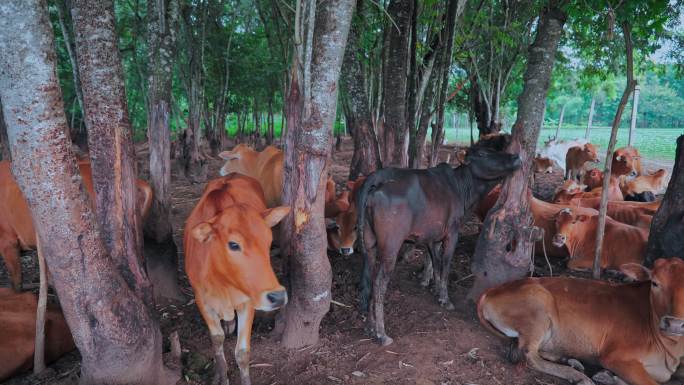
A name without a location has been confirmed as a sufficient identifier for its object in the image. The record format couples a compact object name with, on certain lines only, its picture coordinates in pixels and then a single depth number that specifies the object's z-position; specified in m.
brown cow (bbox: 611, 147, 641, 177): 11.89
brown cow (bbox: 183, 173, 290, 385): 3.38
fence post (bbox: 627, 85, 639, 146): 14.32
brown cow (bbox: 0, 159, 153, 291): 5.25
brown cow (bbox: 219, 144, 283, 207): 7.89
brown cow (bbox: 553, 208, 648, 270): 6.52
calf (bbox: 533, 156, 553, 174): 16.75
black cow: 4.81
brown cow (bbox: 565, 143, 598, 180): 14.28
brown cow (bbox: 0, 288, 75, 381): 3.98
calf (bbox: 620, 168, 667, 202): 11.02
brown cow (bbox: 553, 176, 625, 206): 9.26
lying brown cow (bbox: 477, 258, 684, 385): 4.02
